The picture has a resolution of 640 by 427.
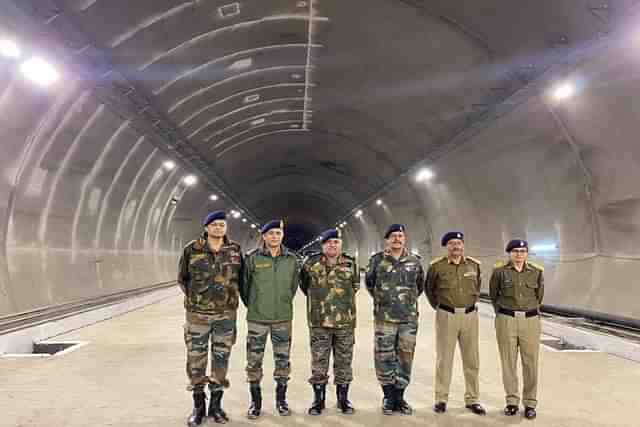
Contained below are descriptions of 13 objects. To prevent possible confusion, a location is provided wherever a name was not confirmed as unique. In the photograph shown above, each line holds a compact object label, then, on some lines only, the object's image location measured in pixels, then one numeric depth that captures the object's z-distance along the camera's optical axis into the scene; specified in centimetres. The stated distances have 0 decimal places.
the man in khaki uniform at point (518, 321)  480
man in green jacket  478
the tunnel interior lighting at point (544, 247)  1217
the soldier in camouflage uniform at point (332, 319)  487
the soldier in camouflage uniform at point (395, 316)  488
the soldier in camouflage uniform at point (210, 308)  464
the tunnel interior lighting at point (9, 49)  684
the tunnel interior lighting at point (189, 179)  1780
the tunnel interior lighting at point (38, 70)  752
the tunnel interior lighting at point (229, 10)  859
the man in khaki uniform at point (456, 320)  493
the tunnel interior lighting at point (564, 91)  861
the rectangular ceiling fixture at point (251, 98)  1342
